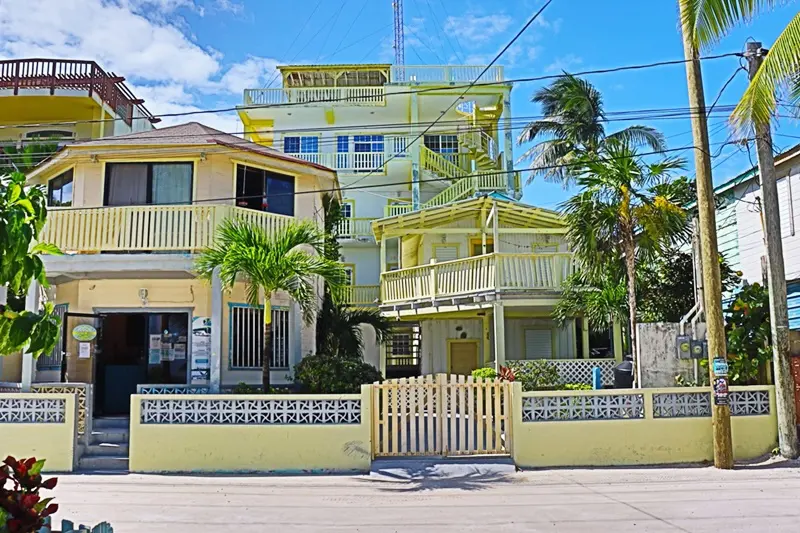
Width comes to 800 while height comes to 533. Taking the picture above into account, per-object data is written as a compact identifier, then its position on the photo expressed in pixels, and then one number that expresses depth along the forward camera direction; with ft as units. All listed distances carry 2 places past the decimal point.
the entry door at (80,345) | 48.29
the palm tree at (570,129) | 83.30
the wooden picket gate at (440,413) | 34.94
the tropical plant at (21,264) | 12.25
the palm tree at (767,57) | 26.21
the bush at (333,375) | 42.75
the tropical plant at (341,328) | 56.29
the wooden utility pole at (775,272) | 35.42
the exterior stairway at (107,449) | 36.47
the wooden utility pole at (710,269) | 34.22
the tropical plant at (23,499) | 13.80
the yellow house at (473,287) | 55.98
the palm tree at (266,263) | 39.70
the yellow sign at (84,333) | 48.01
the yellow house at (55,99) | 75.20
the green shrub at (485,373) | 51.79
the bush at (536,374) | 49.67
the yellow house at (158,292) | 48.55
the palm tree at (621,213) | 42.55
